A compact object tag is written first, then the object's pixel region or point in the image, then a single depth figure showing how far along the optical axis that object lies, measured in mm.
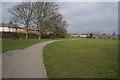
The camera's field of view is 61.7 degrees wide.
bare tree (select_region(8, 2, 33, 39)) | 30344
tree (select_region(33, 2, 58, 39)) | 29592
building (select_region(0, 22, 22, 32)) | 48719
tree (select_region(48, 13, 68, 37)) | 41006
